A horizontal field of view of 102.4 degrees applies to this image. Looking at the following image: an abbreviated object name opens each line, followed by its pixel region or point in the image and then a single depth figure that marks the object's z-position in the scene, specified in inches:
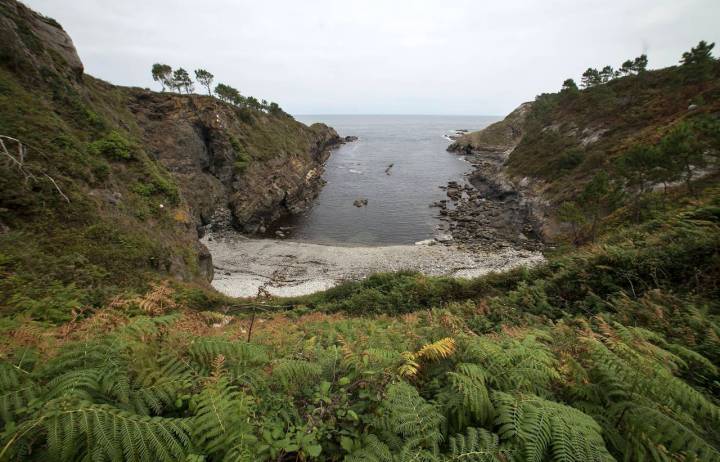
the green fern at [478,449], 96.7
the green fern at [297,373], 149.9
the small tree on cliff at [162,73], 2396.7
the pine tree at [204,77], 2664.9
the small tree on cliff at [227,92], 2662.9
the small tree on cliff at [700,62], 1773.3
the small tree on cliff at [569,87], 2657.5
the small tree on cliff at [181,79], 2522.1
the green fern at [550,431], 97.6
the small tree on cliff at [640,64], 2379.4
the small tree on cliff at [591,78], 2810.0
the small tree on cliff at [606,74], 2746.1
